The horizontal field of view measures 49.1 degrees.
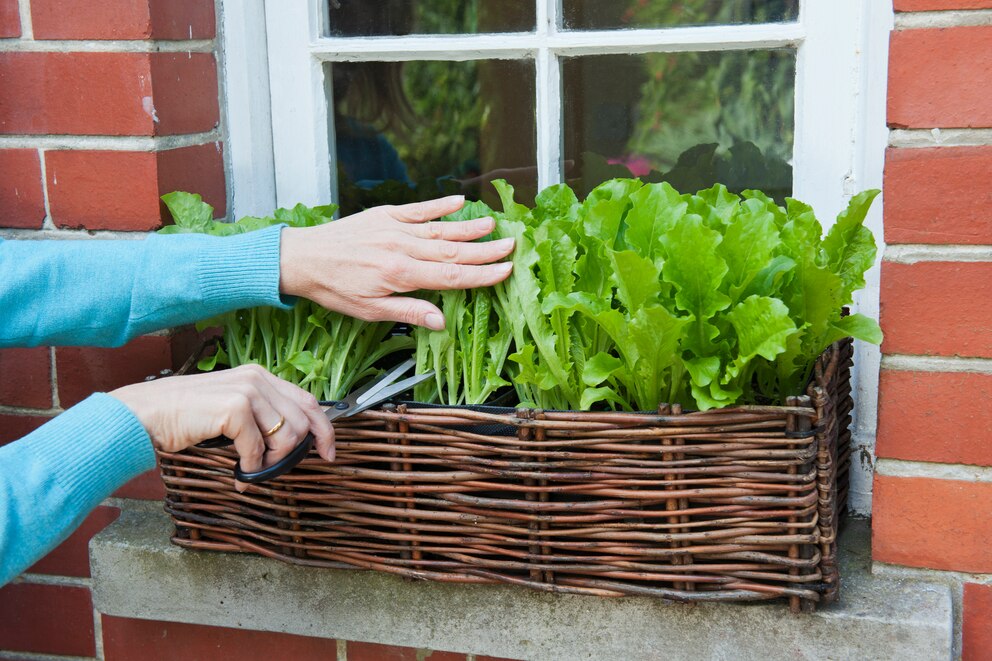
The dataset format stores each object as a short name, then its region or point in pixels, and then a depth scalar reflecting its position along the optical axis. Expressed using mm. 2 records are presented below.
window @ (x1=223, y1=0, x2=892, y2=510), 1240
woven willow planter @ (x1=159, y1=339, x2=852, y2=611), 997
